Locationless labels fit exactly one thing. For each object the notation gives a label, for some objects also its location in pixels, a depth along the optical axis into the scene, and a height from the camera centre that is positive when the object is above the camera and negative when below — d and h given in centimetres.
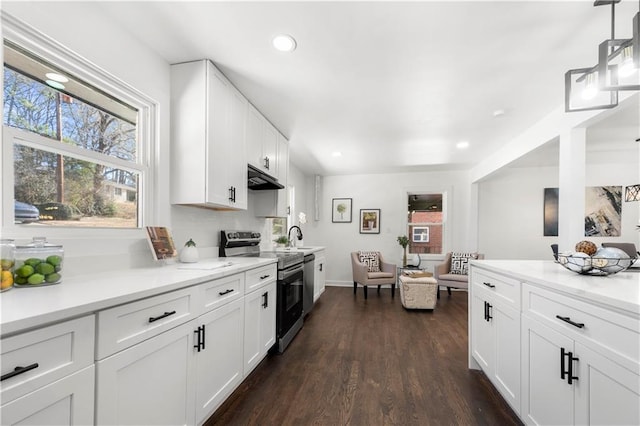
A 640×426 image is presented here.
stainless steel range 261 -72
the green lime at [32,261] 113 -22
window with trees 126 +34
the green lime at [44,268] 115 -26
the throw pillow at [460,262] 489 -94
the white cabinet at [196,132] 203 +60
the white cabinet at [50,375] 70 -48
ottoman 402 -123
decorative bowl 139 -27
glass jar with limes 111 -23
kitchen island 95 -60
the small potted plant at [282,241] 413 -47
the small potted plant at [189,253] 205 -33
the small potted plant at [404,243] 553 -67
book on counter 180 -23
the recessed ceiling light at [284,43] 175 +112
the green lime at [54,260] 118 -22
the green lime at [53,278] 117 -30
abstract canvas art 473 +3
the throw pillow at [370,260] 536 -98
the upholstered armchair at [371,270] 492 -113
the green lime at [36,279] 112 -29
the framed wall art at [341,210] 618 +2
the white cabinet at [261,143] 272 +74
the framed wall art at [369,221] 601 -22
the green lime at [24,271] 110 -26
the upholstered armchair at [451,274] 468 -114
